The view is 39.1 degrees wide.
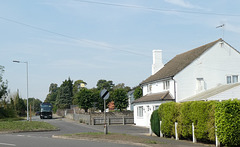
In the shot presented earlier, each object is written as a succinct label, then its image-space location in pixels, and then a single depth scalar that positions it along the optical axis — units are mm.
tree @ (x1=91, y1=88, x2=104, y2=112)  65250
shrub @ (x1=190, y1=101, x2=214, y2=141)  17609
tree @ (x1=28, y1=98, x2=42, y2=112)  174950
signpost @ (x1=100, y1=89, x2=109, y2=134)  22112
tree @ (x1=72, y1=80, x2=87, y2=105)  165325
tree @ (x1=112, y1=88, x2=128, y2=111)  62875
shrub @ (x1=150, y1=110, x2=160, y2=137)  24391
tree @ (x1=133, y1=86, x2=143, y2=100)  72812
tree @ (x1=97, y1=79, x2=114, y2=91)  138125
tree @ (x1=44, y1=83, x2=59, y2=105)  172000
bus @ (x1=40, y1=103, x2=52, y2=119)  74938
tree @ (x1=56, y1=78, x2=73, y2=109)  118206
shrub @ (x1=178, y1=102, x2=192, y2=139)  19656
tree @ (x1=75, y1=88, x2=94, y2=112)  64750
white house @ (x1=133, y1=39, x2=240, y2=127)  36500
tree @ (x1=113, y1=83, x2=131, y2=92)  143550
